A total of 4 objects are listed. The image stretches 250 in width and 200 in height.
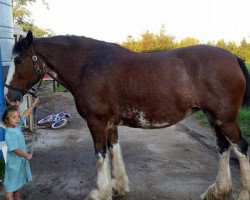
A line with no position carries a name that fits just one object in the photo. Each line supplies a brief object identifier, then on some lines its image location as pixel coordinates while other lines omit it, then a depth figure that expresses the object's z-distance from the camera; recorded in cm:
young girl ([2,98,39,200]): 226
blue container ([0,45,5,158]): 320
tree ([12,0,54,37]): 2016
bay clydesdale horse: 237
